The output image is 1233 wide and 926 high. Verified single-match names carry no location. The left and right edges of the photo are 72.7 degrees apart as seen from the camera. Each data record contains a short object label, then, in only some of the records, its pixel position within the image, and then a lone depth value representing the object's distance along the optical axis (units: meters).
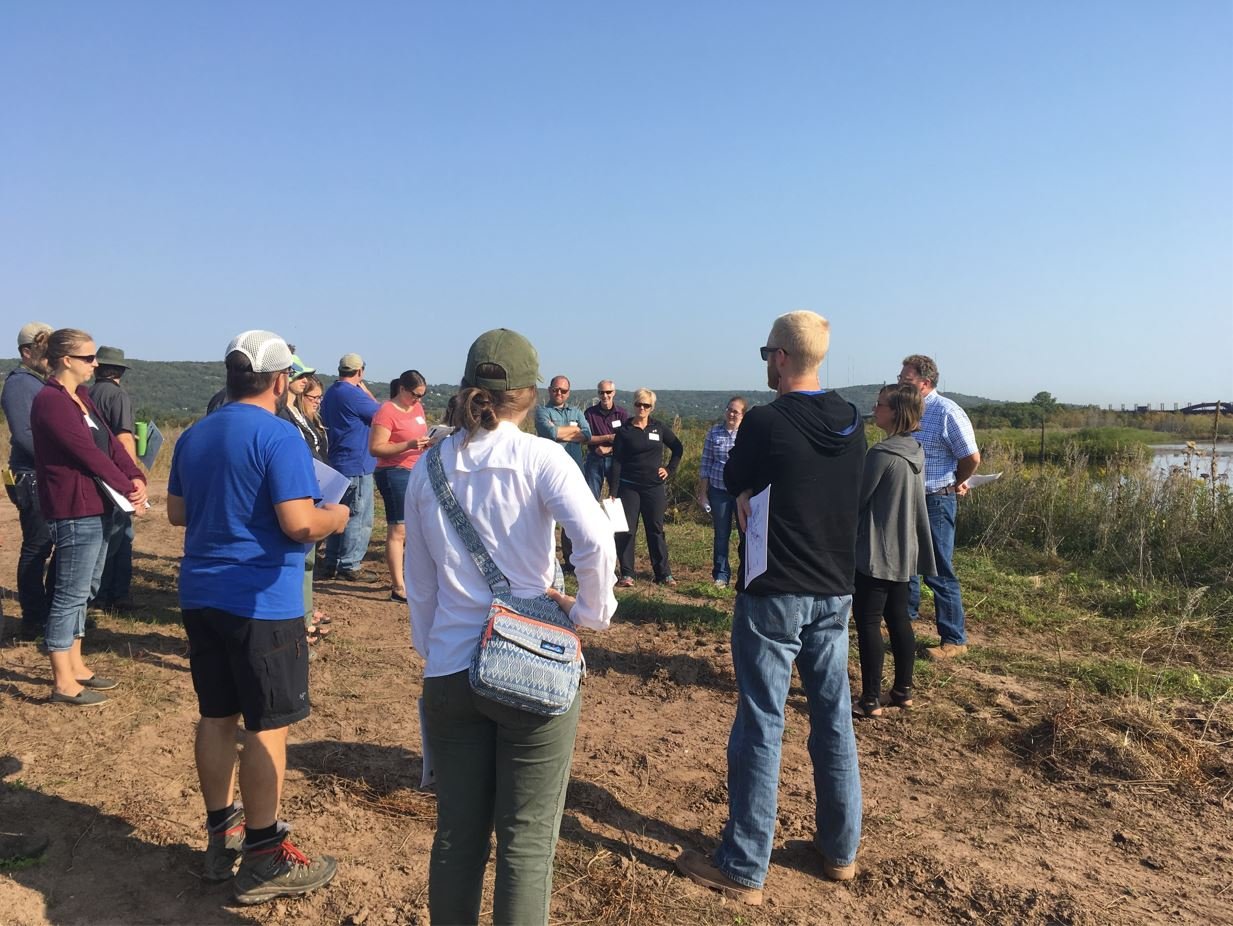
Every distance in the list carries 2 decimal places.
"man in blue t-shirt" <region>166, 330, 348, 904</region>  2.80
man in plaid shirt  5.57
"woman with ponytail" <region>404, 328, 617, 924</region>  2.20
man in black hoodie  2.97
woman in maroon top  4.33
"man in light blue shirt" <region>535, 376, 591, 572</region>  8.00
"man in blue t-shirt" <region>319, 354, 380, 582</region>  7.02
